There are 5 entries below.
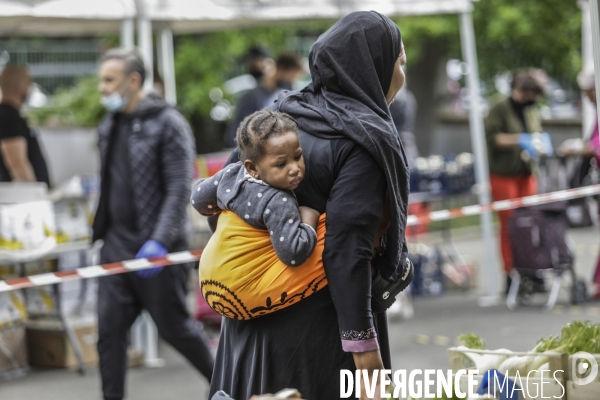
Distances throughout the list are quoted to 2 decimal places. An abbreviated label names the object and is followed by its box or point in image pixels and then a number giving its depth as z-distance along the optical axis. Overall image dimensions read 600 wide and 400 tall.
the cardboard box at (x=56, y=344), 7.59
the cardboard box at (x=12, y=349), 7.37
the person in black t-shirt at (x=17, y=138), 8.10
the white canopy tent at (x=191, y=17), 7.47
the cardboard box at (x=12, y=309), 7.35
